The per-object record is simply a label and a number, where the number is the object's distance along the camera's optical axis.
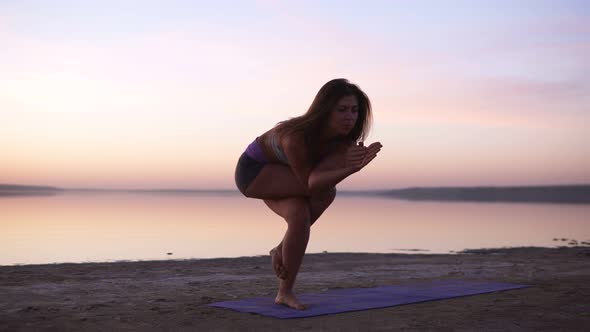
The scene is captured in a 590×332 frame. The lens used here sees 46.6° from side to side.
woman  4.52
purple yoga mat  4.58
